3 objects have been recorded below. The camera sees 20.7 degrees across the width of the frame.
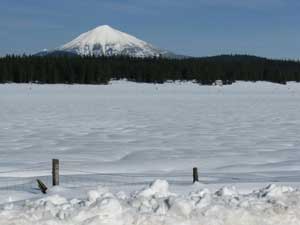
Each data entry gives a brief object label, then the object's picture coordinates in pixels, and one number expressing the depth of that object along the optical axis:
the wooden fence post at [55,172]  13.22
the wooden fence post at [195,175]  13.87
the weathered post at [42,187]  12.91
